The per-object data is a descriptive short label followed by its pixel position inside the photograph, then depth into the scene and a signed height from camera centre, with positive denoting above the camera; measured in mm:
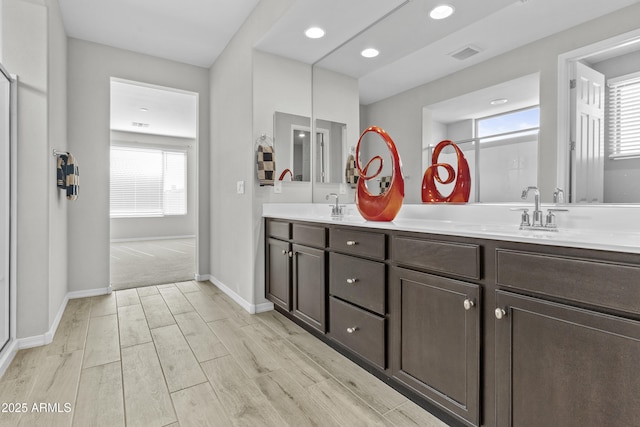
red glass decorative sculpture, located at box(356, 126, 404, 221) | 1874 +80
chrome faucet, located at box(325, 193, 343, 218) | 2592 -3
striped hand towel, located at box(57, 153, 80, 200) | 2555 +275
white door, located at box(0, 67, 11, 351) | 1989 +51
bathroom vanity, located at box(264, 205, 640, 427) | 896 -381
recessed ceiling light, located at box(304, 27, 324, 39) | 2469 +1372
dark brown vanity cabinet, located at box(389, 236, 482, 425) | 1217 -471
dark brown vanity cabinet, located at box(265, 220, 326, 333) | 2121 -434
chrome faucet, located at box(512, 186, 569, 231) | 1400 -28
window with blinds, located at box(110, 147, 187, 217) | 7609 +673
